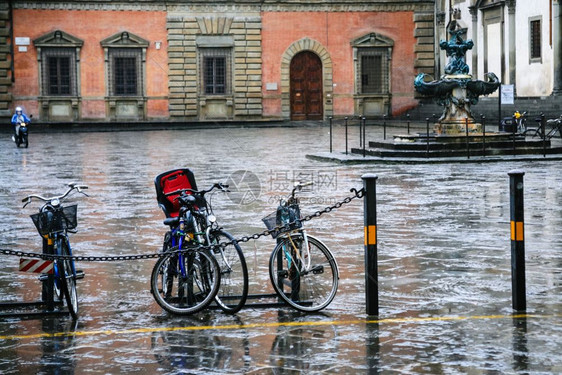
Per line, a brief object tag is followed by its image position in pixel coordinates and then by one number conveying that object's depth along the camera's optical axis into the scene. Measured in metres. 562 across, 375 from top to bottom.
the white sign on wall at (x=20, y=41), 67.44
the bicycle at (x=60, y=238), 12.08
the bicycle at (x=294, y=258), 12.38
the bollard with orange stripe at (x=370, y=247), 12.06
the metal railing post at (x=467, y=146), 36.46
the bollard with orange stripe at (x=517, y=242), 12.16
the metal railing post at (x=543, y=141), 36.73
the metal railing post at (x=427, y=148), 36.95
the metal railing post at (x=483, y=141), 37.07
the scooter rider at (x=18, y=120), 48.15
